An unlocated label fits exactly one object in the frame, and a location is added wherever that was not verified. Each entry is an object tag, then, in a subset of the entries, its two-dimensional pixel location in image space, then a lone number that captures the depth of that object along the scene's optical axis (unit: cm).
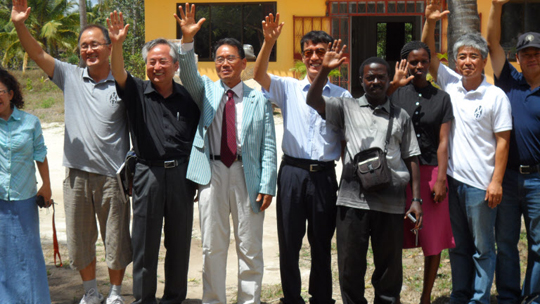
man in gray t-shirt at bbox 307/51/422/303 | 399
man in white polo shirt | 417
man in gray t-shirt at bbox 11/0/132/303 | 430
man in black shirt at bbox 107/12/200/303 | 414
